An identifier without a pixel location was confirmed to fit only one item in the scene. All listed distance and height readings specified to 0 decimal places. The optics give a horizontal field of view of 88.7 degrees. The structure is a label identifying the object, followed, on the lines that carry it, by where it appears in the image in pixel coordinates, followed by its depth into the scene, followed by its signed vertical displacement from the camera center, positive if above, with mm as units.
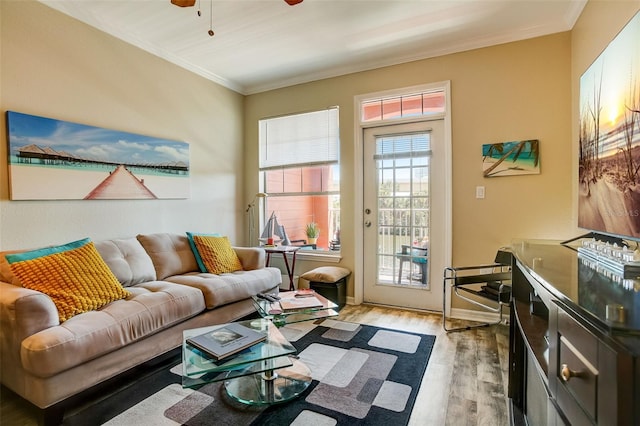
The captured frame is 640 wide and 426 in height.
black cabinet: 594 -317
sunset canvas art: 1501 +352
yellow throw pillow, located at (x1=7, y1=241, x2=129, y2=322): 1999 -464
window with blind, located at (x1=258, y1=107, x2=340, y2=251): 4023 +424
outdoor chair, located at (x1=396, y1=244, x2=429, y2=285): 3531 -575
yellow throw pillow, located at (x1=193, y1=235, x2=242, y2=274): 3240 -493
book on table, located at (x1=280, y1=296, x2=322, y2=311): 2219 -676
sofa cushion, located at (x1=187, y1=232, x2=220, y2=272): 3251 -450
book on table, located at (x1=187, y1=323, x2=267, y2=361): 1670 -729
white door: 3451 -101
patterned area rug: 1739 -1129
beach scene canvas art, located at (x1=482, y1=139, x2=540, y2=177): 2955 +429
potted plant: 4155 -334
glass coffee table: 1599 -854
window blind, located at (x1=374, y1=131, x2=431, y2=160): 3493 +648
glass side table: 2105 -709
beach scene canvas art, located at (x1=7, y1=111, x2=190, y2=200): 2424 +391
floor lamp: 4551 -139
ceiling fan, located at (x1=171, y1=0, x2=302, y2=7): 1933 +1217
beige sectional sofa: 1707 -711
